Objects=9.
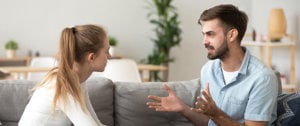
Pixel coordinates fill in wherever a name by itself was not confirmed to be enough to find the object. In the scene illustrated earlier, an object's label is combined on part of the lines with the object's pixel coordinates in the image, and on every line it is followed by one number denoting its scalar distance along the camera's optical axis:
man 2.11
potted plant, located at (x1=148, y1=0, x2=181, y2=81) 6.12
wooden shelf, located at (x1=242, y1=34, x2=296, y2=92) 5.35
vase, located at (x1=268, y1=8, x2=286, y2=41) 5.34
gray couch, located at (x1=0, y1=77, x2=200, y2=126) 2.46
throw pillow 2.26
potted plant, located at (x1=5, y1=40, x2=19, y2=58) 5.71
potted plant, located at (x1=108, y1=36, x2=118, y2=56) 5.90
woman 1.98
